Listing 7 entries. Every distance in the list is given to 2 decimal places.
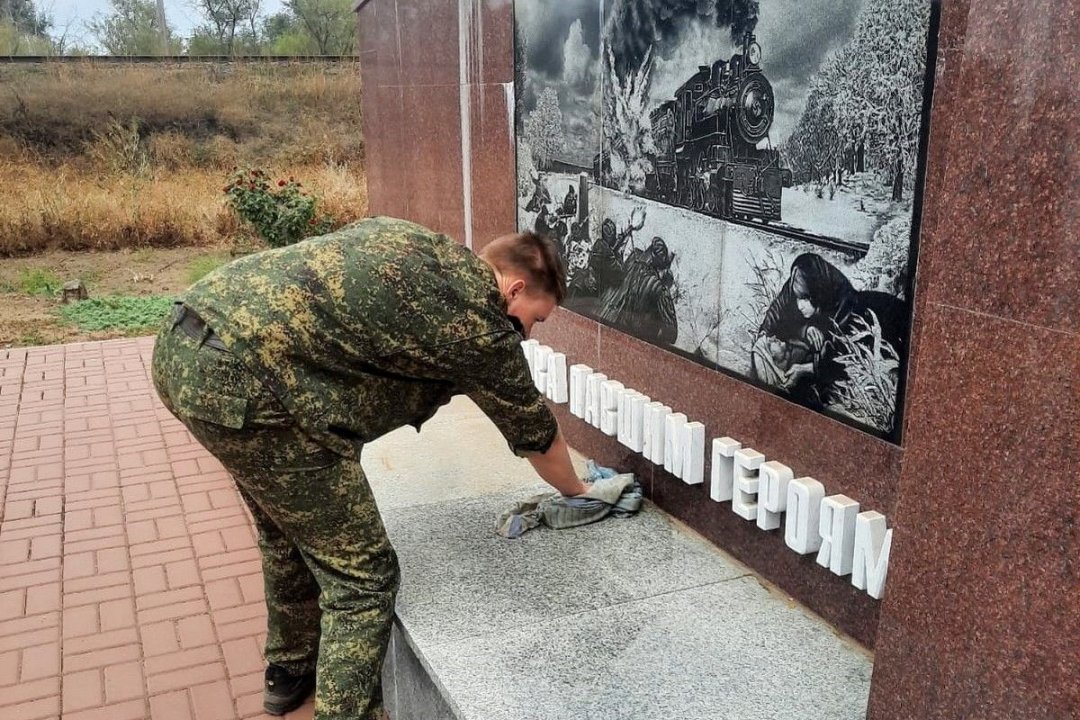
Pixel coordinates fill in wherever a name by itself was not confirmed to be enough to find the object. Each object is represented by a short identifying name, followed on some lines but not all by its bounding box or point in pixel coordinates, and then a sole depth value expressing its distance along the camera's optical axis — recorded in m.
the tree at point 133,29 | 30.70
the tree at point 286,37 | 32.16
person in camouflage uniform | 2.23
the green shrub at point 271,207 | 10.38
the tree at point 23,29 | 28.72
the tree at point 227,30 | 31.56
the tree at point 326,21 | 32.25
